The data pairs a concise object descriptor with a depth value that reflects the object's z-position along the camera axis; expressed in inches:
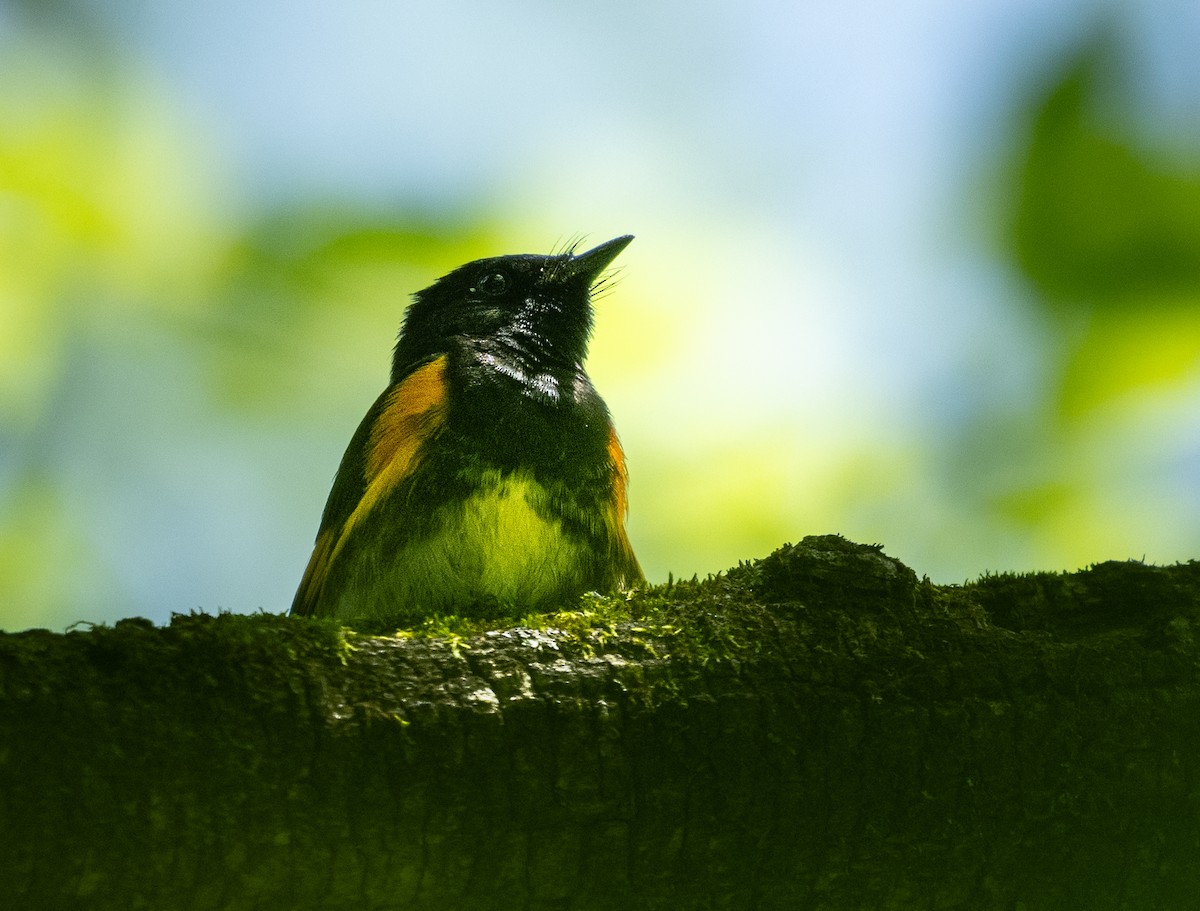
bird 141.5
